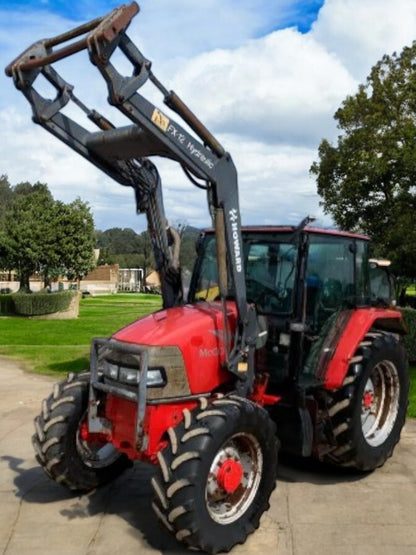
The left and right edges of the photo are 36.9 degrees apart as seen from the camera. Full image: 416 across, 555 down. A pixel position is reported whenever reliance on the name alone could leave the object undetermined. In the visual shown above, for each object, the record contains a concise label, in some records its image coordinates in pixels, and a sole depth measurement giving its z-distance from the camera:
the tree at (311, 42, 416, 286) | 17.00
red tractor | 4.33
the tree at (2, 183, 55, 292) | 37.12
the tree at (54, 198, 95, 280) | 37.84
